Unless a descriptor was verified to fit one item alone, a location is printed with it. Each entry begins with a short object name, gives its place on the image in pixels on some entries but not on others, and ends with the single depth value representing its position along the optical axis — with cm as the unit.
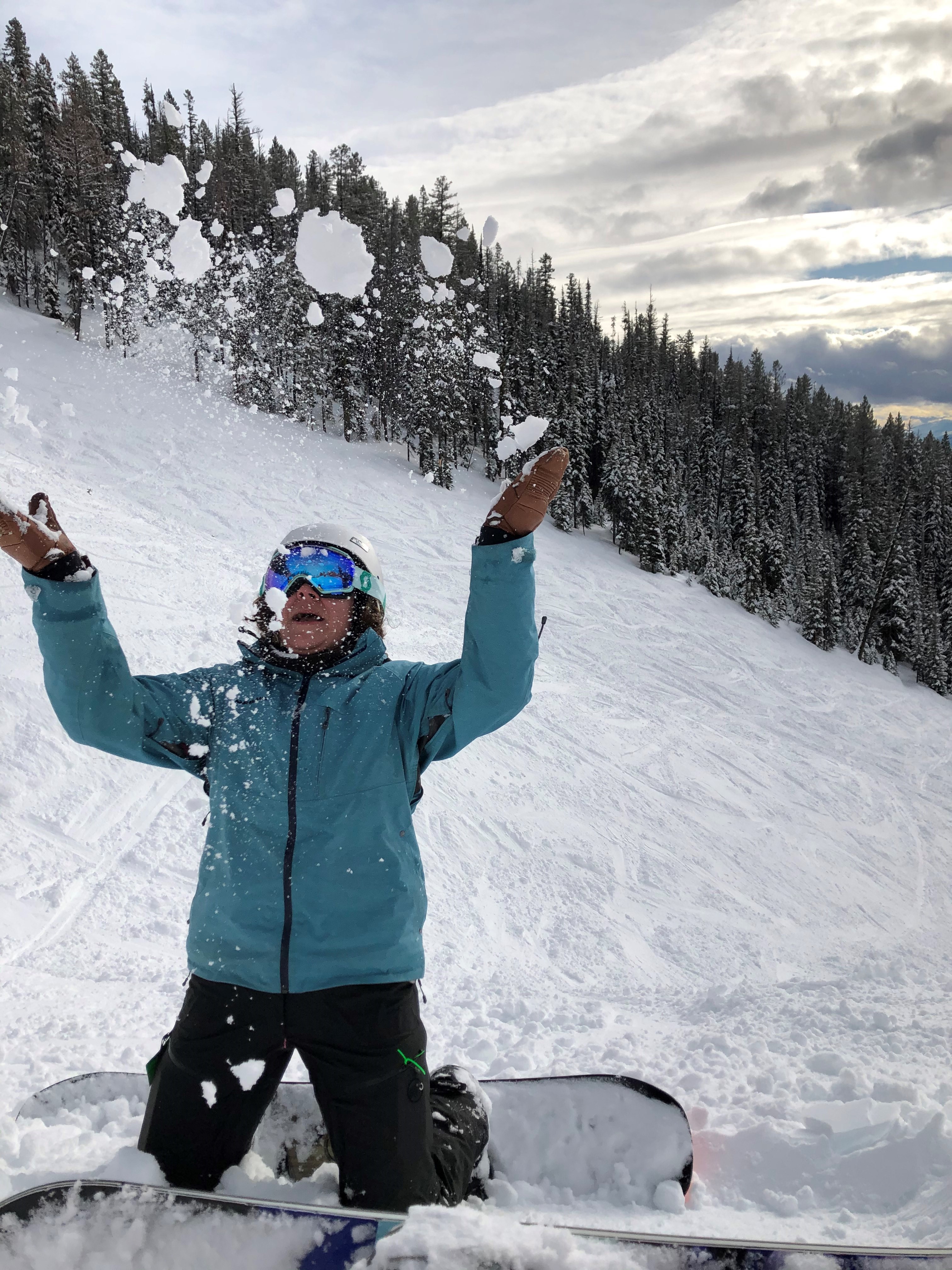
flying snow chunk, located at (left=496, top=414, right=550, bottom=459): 270
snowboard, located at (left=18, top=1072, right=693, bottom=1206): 271
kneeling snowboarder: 204
